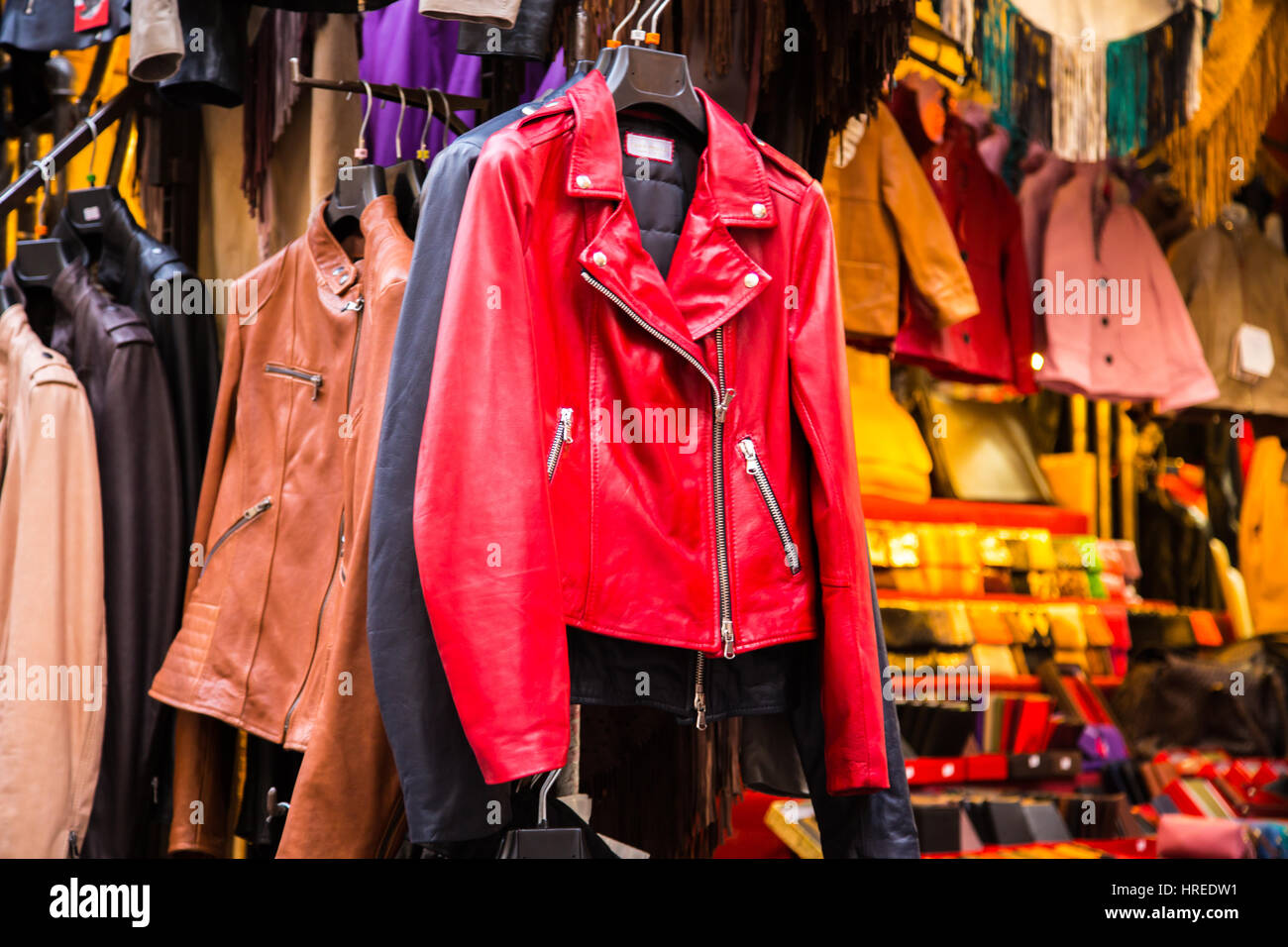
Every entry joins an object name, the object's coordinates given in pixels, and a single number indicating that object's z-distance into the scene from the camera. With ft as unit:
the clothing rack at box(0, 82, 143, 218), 8.09
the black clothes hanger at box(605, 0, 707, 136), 5.64
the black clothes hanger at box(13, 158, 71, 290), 7.73
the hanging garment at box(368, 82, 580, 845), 4.74
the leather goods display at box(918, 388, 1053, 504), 12.98
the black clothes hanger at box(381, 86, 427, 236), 6.80
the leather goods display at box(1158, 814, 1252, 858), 8.61
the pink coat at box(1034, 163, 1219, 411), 10.80
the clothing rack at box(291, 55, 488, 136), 7.29
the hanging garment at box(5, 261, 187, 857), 6.74
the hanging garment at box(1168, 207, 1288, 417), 11.99
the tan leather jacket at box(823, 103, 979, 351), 9.42
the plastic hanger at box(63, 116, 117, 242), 8.00
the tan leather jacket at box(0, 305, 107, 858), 6.30
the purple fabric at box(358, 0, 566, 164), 8.34
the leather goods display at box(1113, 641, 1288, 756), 13.61
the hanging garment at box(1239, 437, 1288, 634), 14.82
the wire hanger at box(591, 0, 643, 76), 5.74
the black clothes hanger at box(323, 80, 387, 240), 6.89
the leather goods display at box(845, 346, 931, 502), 10.81
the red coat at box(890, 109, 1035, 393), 10.35
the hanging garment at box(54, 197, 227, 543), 7.39
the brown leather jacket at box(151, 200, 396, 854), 6.51
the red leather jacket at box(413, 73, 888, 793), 4.80
